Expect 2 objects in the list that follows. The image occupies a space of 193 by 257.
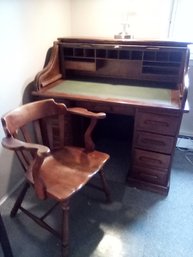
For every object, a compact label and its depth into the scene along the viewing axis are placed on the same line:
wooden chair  1.07
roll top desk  1.42
